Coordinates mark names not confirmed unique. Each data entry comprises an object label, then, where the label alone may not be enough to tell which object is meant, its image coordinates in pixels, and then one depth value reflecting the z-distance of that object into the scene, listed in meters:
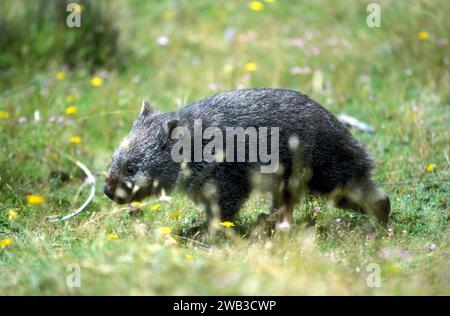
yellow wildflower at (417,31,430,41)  7.57
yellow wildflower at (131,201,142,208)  4.93
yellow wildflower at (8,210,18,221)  4.71
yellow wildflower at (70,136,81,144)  6.38
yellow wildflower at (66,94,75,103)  7.02
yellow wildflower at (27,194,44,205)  5.13
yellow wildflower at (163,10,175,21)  9.84
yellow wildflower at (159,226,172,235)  4.49
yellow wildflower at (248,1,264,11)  8.58
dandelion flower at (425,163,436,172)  5.79
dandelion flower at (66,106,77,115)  6.54
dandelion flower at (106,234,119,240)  4.46
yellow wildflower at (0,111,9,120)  6.44
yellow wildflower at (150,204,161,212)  5.19
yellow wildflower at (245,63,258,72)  8.02
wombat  4.97
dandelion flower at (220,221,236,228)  4.71
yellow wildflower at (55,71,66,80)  7.84
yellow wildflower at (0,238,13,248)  4.48
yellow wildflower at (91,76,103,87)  7.69
